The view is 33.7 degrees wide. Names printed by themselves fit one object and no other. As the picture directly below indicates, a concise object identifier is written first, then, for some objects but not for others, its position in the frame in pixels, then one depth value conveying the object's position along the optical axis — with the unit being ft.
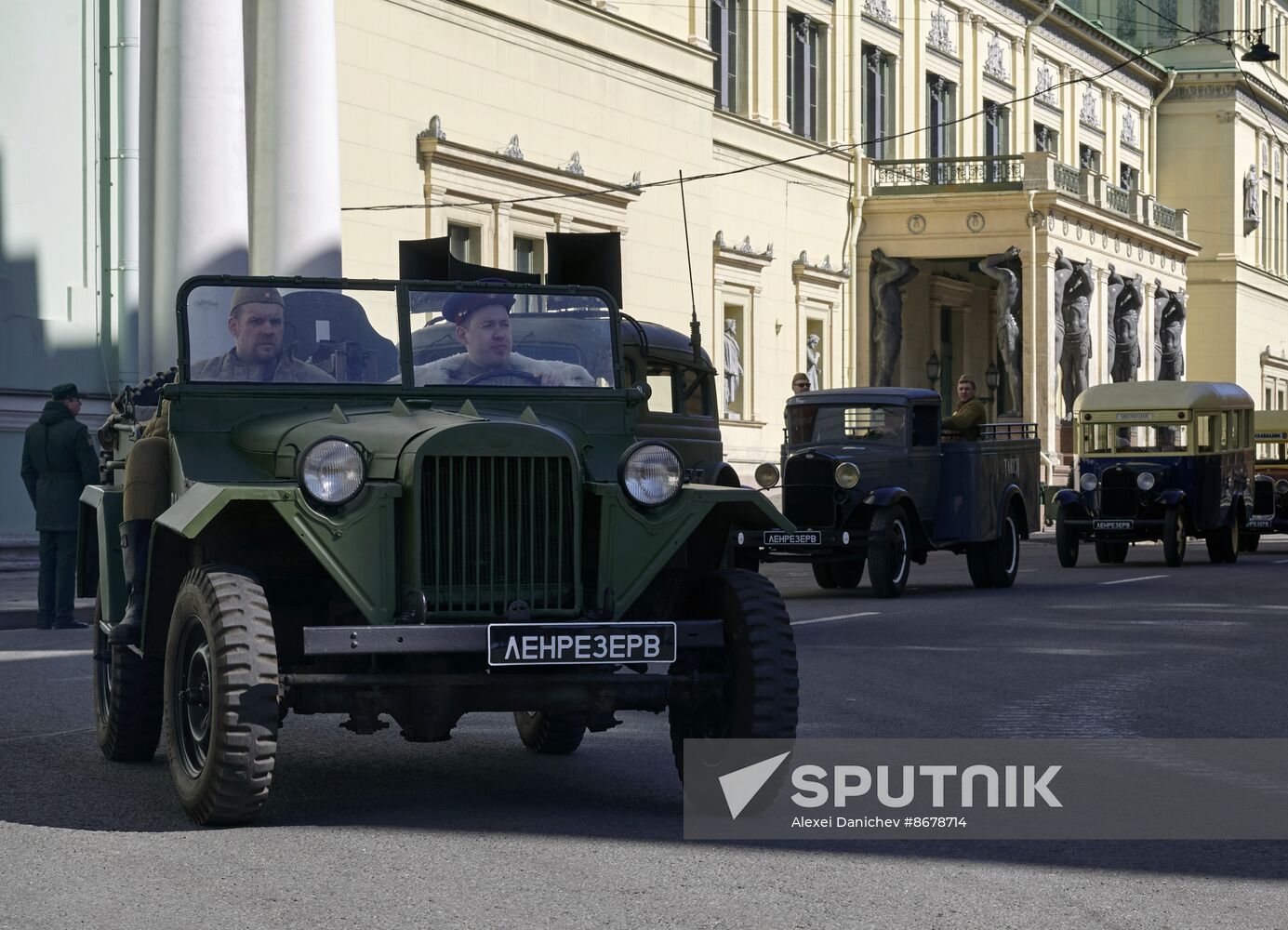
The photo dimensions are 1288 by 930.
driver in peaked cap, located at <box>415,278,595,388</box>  27.91
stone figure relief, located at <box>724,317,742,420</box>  129.90
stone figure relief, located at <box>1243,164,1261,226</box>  224.33
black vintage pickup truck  68.18
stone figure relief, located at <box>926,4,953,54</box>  160.04
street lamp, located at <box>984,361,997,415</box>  162.91
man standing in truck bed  74.59
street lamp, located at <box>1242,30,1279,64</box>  160.66
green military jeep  23.52
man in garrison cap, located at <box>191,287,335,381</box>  27.55
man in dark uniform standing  56.13
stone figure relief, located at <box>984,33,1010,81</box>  169.78
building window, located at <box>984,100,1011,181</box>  171.32
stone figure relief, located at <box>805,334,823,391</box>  142.61
